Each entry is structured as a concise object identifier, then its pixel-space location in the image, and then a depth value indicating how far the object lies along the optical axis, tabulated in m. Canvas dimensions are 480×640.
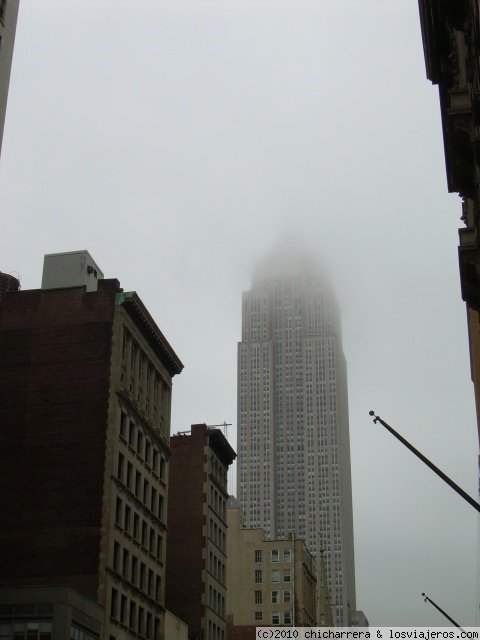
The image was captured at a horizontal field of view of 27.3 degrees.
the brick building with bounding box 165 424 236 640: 90.06
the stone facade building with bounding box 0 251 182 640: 63.84
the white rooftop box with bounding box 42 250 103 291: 74.38
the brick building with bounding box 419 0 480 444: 28.76
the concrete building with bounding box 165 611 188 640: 78.00
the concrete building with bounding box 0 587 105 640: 55.78
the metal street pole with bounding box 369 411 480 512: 22.66
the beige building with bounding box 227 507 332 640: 139.00
